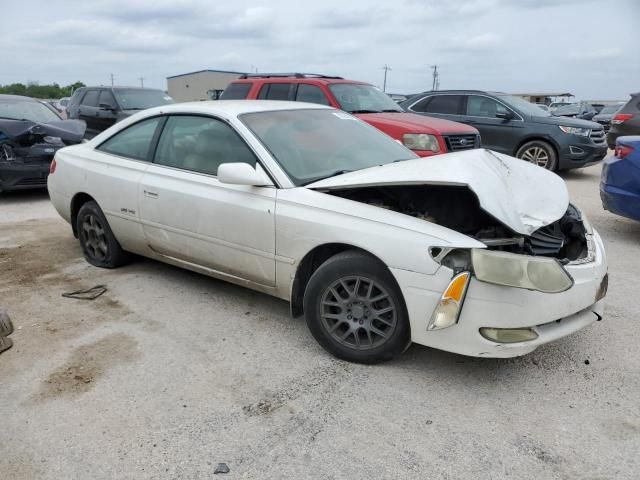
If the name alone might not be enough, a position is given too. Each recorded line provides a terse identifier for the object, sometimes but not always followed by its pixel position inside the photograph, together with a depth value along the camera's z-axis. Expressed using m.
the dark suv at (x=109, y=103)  11.98
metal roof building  48.88
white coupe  2.76
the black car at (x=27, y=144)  7.47
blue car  5.48
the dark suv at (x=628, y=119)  9.80
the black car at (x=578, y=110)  24.37
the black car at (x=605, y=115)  21.39
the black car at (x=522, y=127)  9.82
